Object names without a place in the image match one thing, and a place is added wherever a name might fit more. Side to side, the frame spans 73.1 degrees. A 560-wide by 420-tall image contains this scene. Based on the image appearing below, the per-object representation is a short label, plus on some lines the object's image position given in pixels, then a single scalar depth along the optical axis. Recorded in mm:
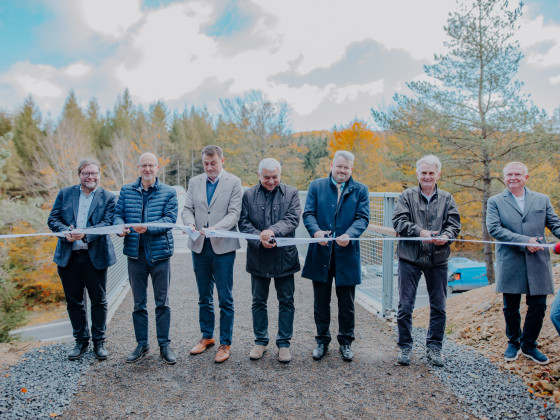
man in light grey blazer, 3650
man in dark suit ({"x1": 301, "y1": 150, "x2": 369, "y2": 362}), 3631
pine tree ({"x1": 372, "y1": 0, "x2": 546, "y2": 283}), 13328
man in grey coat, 3467
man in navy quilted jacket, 3580
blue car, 17016
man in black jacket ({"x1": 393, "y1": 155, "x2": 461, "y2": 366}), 3521
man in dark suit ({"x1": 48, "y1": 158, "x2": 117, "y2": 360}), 3643
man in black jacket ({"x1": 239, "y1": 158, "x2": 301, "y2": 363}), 3590
